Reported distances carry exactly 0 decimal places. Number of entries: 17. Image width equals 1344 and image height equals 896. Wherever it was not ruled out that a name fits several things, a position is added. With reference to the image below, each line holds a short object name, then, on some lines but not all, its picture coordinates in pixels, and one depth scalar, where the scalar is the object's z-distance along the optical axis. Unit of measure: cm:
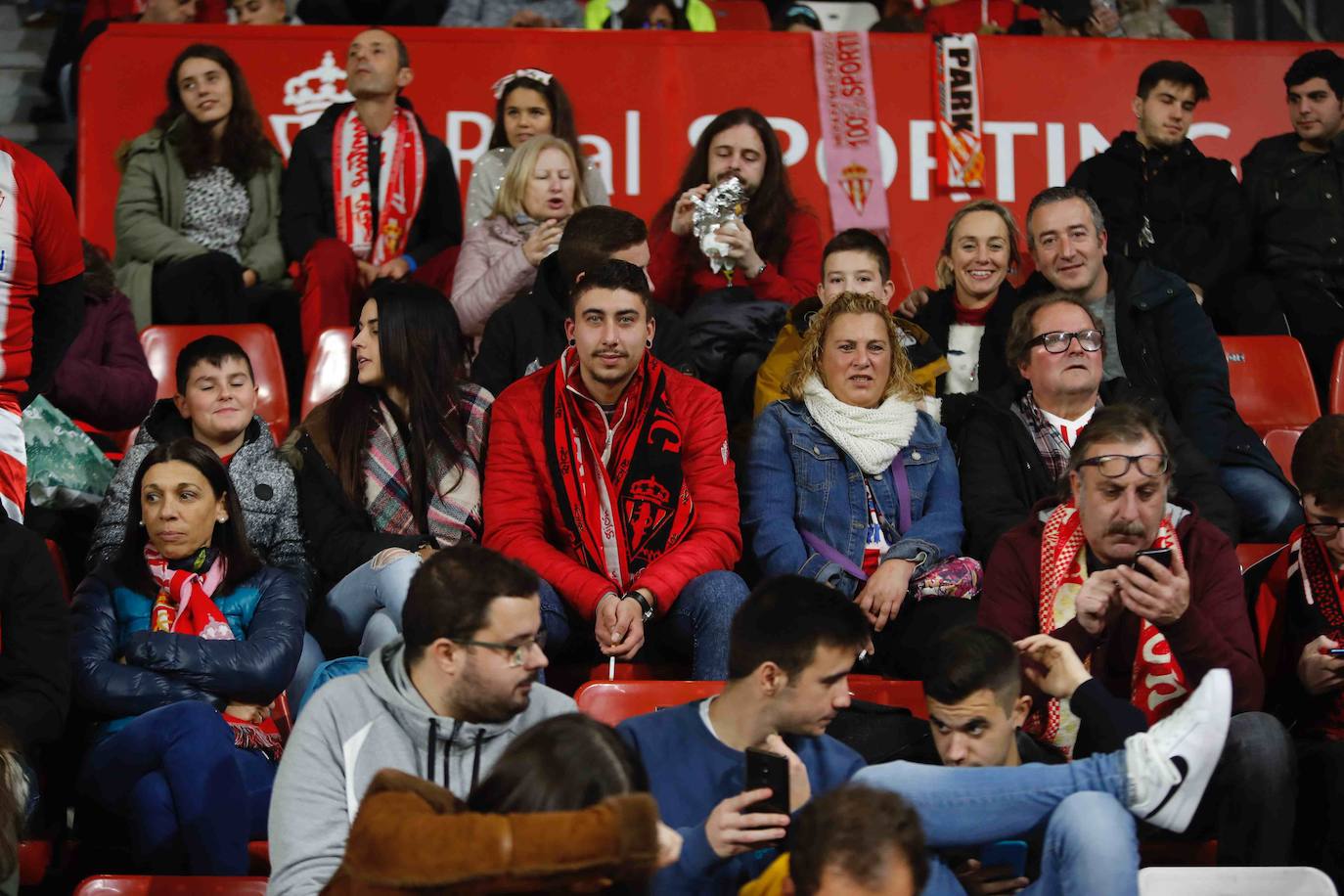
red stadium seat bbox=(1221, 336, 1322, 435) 1248
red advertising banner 1503
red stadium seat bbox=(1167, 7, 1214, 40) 1819
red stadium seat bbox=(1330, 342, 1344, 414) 1255
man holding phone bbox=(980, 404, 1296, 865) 746
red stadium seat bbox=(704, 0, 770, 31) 1817
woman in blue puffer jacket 754
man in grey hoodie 618
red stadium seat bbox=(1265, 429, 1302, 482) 1195
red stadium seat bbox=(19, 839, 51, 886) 757
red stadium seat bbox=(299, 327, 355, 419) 1187
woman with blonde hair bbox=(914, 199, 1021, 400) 1152
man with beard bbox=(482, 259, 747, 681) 916
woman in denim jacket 937
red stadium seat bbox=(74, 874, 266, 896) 652
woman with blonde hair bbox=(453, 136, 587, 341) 1178
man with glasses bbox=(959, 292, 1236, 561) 987
